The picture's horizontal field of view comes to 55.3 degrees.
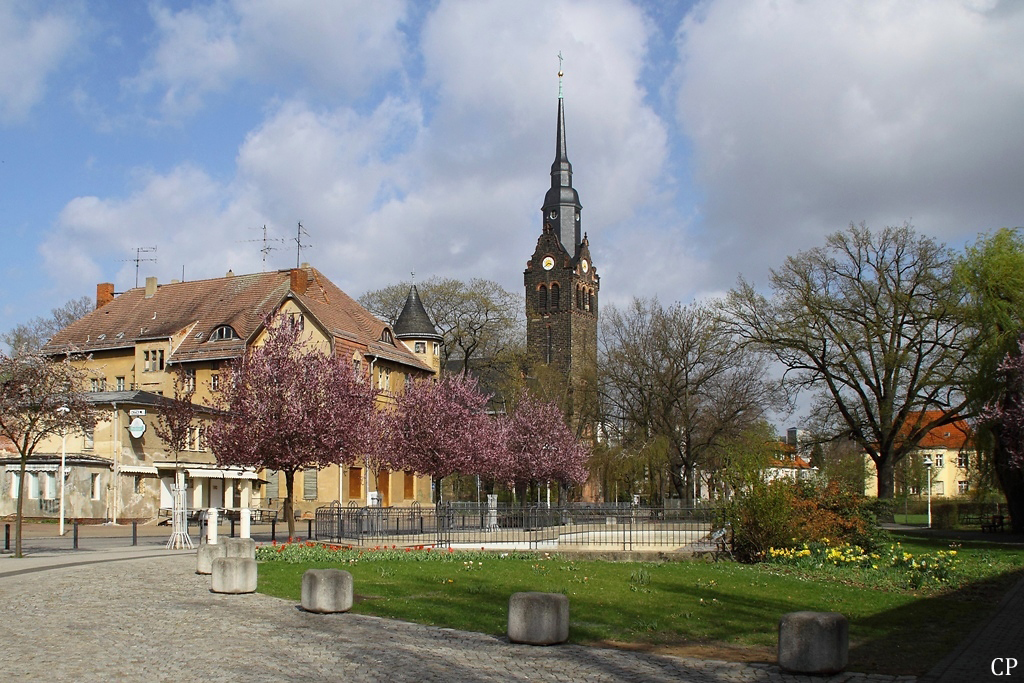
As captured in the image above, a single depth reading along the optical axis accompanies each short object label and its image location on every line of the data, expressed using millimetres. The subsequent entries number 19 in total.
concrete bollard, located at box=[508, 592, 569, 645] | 11336
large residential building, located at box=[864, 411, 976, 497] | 83500
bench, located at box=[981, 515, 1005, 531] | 39969
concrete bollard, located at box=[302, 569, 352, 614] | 13797
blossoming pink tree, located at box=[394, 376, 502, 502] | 38969
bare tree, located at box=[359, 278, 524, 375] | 73062
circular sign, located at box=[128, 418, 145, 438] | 44969
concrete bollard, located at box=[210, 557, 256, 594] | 16281
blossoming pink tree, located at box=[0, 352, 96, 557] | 24250
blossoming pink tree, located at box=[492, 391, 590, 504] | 46250
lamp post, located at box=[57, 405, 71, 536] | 24828
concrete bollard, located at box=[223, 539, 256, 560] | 19422
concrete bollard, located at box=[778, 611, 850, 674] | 9609
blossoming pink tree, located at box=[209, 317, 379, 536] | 28562
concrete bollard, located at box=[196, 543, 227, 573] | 19125
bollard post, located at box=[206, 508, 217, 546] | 23375
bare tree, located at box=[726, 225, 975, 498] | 44844
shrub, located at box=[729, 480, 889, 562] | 20391
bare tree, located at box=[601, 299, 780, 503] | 54188
